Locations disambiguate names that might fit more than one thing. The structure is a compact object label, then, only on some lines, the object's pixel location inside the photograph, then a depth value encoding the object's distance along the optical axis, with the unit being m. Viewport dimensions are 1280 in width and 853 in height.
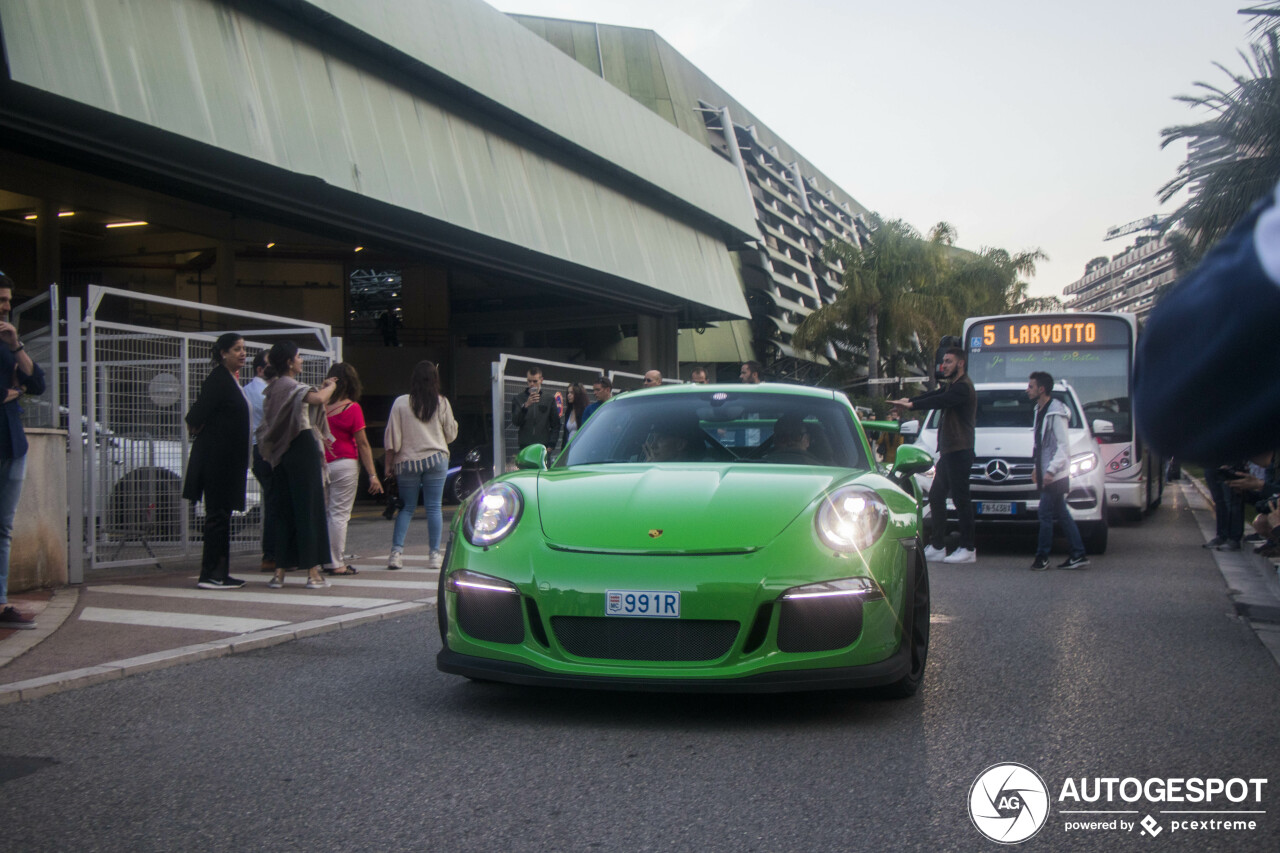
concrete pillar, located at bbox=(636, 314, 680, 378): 31.23
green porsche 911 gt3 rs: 4.26
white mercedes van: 11.41
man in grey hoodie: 10.20
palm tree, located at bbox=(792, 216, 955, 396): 51.69
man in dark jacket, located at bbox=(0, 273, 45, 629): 6.38
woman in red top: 9.49
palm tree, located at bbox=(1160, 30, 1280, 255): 20.28
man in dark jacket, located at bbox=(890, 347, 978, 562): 10.54
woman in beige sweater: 9.77
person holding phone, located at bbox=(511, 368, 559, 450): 14.77
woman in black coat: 8.40
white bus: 16.25
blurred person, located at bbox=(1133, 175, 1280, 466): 1.04
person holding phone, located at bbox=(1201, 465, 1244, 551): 11.55
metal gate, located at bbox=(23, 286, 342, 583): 8.89
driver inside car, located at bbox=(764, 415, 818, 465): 5.67
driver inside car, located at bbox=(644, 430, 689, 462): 5.75
